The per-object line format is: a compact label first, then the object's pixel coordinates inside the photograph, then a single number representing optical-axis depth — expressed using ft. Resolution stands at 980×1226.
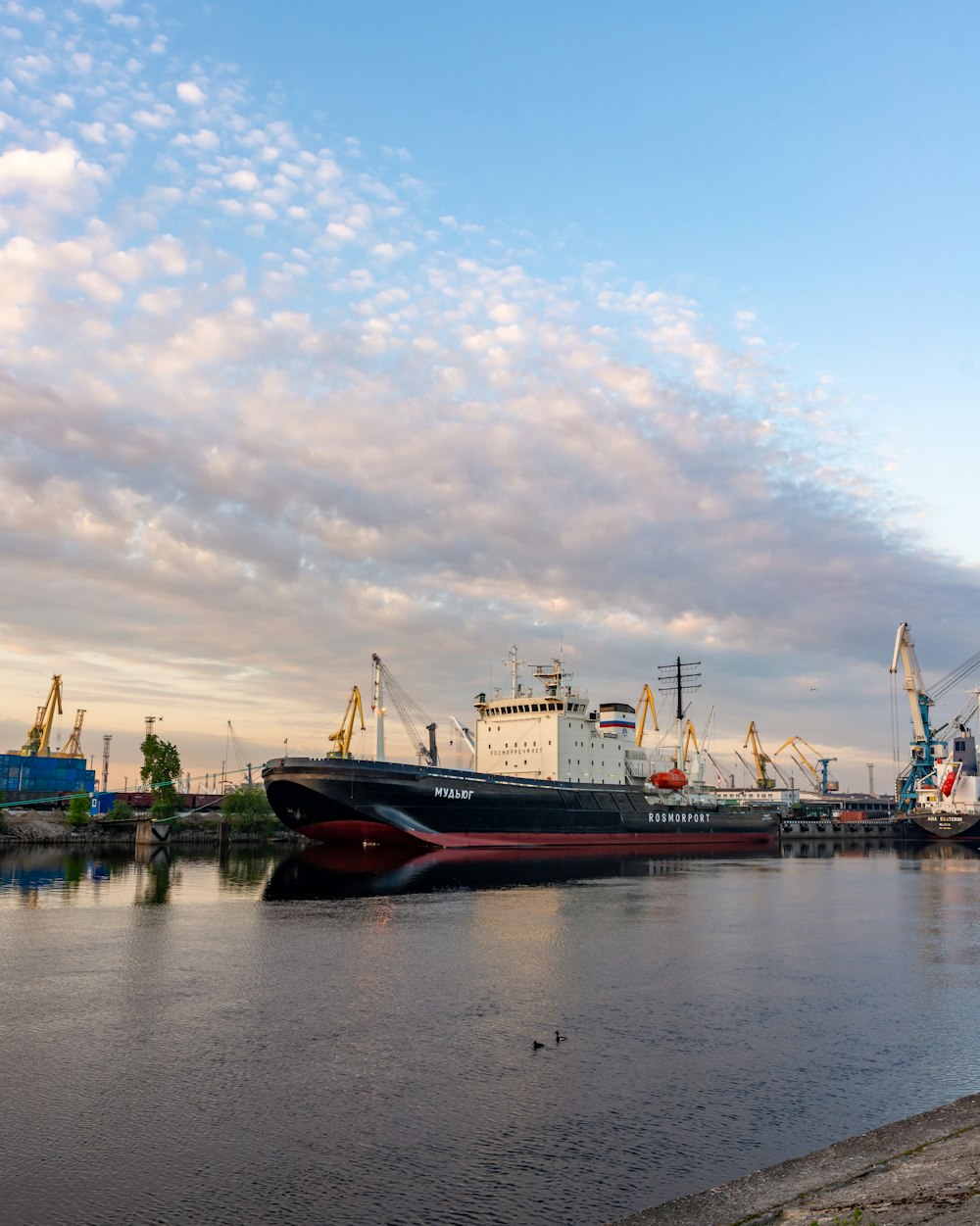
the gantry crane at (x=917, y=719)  503.20
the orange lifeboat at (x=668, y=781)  341.62
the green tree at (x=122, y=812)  380.17
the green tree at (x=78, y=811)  357.73
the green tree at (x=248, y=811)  386.52
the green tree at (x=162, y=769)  372.58
